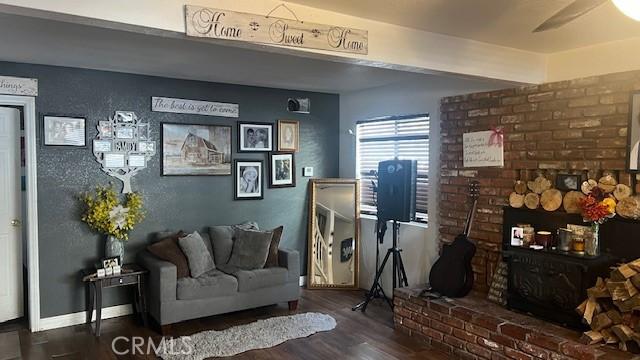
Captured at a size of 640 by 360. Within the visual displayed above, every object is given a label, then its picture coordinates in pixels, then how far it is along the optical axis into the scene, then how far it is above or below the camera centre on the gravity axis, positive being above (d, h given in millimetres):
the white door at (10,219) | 4188 -451
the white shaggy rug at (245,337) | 3627 -1388
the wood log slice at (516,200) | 3725 -244
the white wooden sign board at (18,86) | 3934 +689
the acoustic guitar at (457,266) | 3842 -801
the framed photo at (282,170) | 5367 -15
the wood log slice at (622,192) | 3119 -150
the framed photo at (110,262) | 4109 -814
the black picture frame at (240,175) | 5121 -80
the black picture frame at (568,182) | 3400 -94
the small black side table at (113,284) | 4000 -1004
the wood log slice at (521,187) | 3721 -142
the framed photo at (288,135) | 5387 +383
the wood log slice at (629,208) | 3062 -251
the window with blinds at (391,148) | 4758 +226
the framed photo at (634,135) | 3078 +218
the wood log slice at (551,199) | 3484 -225
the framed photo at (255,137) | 5145 +349
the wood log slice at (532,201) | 3619 -243
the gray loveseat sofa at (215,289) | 4039 -1087
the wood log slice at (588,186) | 3290 -118
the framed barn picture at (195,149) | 4705 +197
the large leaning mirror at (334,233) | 5430 -744
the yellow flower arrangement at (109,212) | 4215 -393
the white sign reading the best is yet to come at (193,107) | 4632 +624
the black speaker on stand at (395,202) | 4492 -316
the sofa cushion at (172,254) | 4246 -764
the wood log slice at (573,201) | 3359 -231
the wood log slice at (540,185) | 3568 -120
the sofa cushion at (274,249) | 4700 -798
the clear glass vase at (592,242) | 3145 -483
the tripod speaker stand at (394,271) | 4617 -1011
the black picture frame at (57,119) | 4102 +368
